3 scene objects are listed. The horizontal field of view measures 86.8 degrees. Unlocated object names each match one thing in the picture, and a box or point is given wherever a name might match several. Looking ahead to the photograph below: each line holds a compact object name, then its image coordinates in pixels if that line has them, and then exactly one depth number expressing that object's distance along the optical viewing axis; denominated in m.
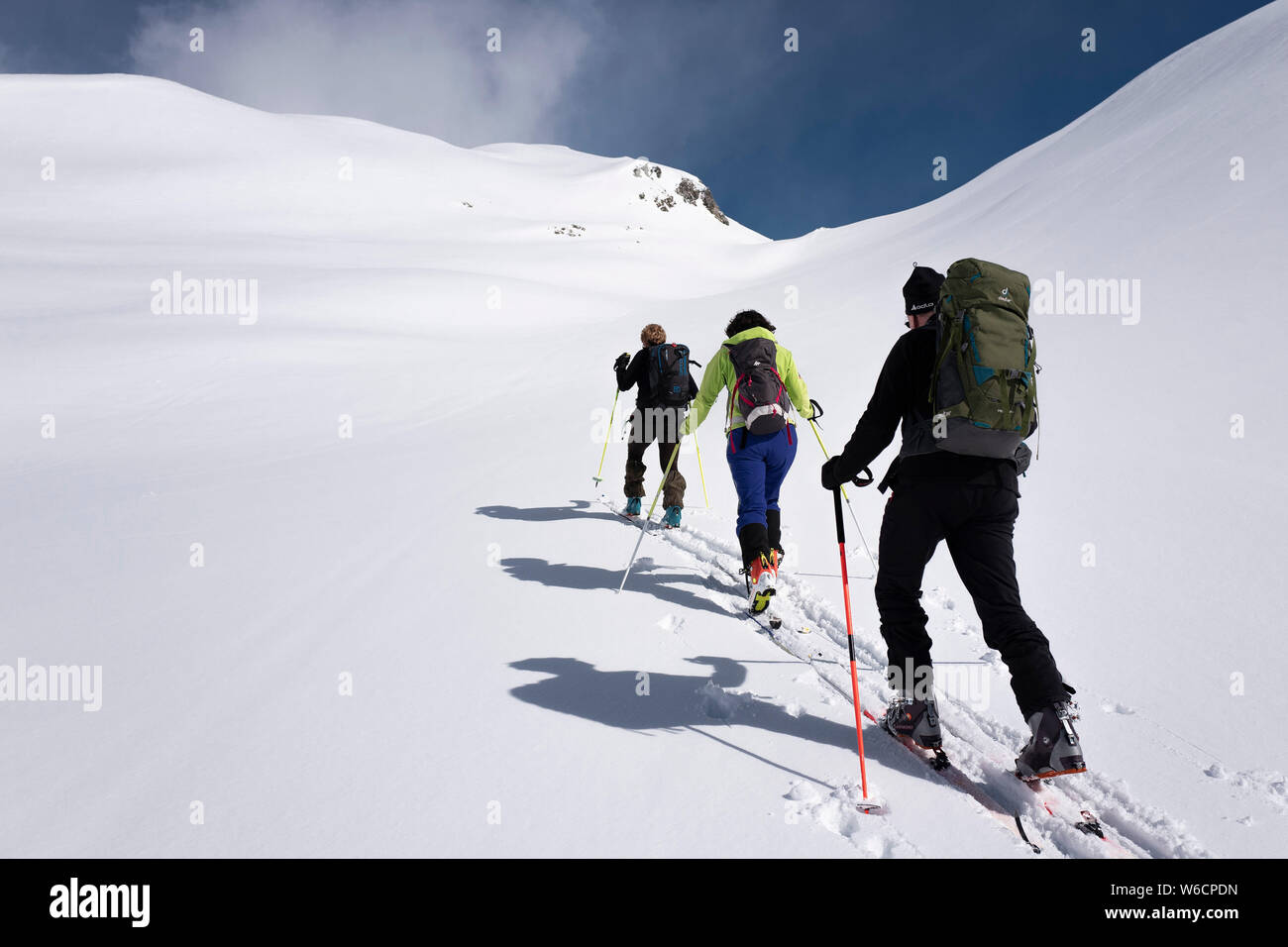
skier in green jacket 4.74
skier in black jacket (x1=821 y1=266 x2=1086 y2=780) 2.71
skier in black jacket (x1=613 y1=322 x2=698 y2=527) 6.74
